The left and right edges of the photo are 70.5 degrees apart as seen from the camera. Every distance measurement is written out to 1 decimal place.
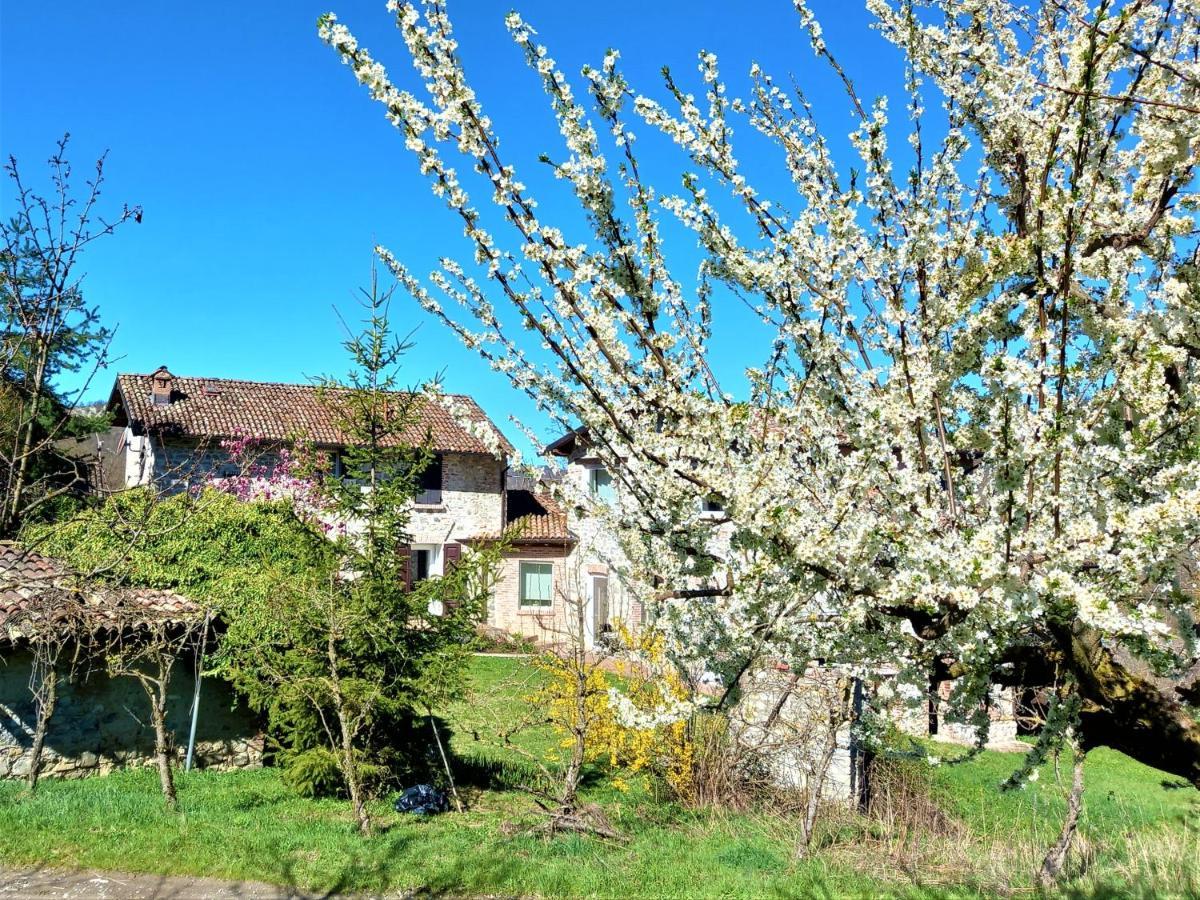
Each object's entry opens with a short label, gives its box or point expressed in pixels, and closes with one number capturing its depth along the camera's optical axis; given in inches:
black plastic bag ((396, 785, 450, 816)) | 367.6
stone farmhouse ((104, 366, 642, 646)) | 907.4
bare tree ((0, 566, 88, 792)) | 348.8
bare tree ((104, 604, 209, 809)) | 344.5
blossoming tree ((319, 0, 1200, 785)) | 108.2
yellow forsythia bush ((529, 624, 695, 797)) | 365.1
